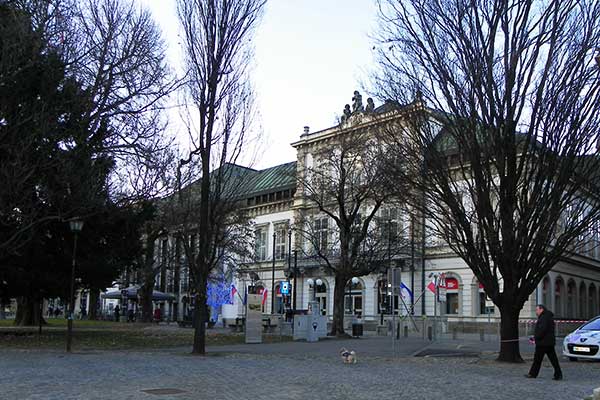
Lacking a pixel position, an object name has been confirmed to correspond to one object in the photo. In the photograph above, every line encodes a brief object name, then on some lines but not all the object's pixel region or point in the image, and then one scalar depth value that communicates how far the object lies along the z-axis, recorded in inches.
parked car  783.7
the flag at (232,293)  2497.0
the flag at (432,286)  2003.0
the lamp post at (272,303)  2611.2
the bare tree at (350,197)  1309.1
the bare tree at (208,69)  848.9
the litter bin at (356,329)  1414.9
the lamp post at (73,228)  834.8
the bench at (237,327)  1572.8
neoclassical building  1956.2
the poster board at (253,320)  1123.9
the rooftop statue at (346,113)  1439.7
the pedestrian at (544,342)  569.3
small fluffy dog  710.5
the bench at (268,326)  1466.5
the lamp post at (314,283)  2396.2
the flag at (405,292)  2142.0
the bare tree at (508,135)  701.9
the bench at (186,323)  1850.4
